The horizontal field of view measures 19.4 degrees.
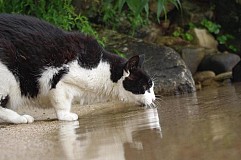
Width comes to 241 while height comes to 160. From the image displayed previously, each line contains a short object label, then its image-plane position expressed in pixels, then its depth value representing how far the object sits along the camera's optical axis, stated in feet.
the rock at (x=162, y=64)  32.96
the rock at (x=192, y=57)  46.80
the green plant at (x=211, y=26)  53.34
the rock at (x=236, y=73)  43.73
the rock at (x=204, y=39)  52.24
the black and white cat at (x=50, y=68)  19.63
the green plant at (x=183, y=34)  51.96
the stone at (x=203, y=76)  44.08
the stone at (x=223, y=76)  43.99
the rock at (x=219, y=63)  46.48
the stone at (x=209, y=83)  41.51
